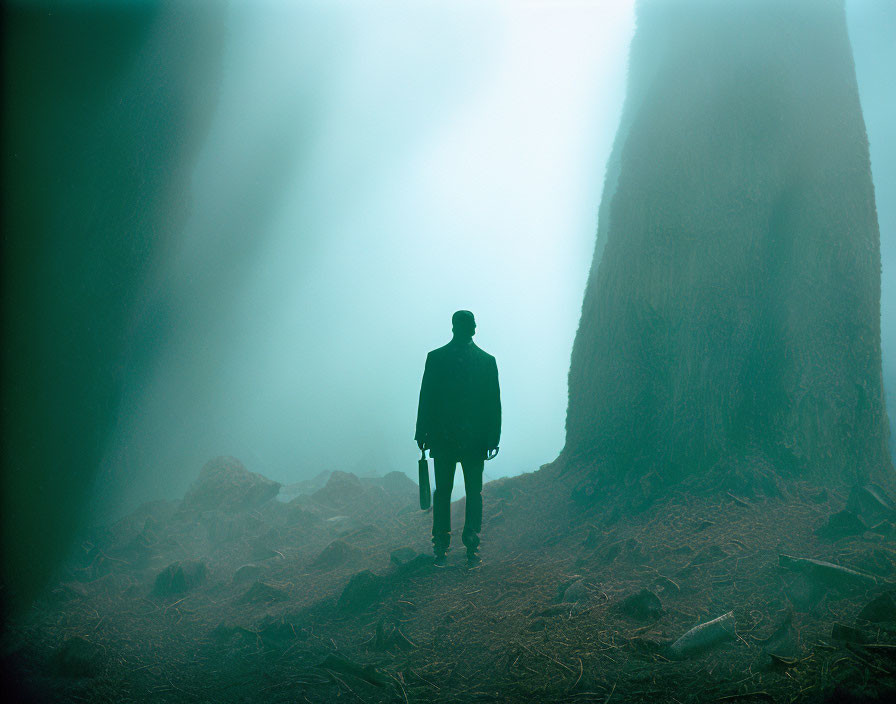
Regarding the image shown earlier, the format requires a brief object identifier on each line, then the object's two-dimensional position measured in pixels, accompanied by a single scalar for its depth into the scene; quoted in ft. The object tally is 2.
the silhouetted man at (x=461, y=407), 15.99
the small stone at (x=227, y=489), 29.53
